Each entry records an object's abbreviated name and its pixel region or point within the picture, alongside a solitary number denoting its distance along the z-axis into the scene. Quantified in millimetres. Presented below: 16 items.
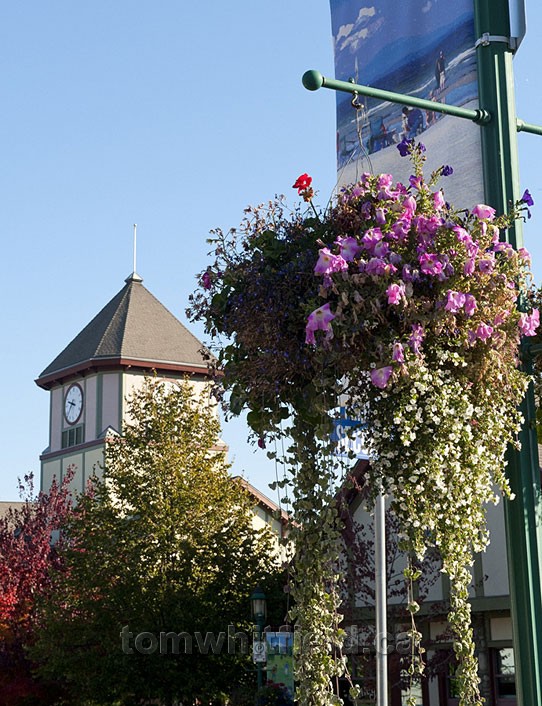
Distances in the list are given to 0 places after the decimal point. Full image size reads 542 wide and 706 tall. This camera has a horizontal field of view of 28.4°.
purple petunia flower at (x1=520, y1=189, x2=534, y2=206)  5043
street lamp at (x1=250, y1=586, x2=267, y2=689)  18672
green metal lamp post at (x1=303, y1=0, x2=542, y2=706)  4949
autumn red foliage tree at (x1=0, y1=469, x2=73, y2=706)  23828
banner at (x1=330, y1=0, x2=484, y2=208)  5602
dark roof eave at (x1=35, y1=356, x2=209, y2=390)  46594
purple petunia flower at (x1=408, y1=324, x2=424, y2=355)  4629
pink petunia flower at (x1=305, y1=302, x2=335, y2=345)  4625
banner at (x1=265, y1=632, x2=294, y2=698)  18781
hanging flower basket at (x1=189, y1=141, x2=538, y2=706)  4672
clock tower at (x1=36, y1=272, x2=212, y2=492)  46438
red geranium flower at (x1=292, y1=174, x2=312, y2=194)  5098
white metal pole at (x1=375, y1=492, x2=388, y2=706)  13281
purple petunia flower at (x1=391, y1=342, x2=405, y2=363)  4590
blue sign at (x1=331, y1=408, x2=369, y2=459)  4965
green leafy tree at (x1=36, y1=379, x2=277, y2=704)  20906
